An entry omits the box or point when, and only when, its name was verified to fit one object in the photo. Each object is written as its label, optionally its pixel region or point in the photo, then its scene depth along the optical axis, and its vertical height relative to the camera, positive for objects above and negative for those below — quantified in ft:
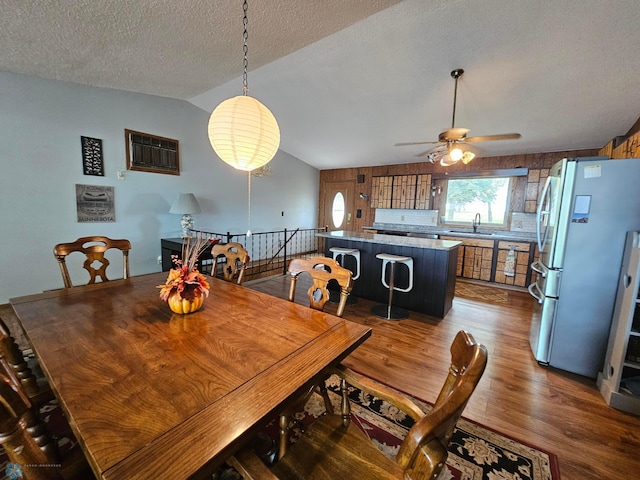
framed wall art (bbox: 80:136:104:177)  11.94 +2.16
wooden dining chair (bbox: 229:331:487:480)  1.83 -2.41
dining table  2.21 -1.94
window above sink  16.24 +1.25
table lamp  14.16 -0.04
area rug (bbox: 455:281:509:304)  13.02 -3.92
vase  4.62 -1.68
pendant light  4.90 +1.48
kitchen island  10.62 -2.36
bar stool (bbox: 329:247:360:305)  11.66 -2.07
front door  23.18 +0.68
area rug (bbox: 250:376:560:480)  4.51 -4.26
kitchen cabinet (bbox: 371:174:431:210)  18.81 +1.75
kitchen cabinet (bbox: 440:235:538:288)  14.40 -2.36
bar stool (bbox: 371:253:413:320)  10.26 -3.04
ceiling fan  9.29 +2.79
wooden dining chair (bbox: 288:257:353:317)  4.86 -1.26
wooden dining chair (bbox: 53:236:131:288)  6.36 -1.19
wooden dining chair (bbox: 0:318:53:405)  3.20 -2.38
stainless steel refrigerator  6.46 -0.90
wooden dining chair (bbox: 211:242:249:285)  6.84 -1.22
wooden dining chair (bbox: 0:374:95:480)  1.77 -1.68
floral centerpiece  4.57 -1.42
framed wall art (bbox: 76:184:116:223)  11.99 +0.03
